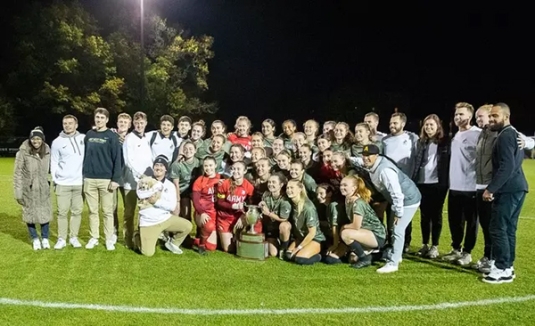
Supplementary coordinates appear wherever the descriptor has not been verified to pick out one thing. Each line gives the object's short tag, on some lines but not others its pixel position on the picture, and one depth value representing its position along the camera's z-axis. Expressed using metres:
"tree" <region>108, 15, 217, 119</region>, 34.44
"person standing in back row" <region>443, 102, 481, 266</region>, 6.43
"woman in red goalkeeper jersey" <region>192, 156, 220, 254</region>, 7.22
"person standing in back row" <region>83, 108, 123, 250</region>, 7.27
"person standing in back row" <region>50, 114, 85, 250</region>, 7.25
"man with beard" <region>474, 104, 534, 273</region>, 5.96
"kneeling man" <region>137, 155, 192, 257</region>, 7.04
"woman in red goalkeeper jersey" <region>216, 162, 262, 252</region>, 7.05
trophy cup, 6.78
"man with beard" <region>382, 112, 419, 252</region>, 7.01
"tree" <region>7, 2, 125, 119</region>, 32.44
